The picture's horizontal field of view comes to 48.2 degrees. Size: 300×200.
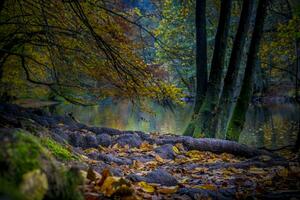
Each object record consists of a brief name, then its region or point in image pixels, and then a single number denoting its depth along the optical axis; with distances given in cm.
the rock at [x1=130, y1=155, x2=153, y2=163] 541
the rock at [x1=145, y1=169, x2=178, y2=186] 347
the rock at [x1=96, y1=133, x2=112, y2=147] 665
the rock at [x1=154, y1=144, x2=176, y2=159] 603
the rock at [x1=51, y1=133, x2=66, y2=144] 434
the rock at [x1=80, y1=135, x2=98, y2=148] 635
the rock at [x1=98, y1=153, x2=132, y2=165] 481
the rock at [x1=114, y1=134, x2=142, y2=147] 679
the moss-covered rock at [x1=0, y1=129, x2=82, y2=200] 150
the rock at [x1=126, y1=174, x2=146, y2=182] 332
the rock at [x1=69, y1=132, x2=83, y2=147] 625
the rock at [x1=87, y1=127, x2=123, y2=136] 792
